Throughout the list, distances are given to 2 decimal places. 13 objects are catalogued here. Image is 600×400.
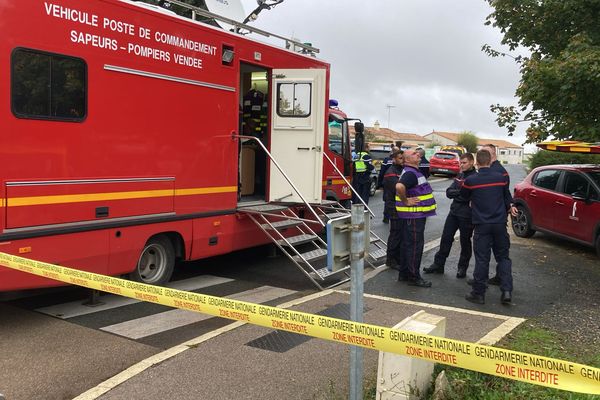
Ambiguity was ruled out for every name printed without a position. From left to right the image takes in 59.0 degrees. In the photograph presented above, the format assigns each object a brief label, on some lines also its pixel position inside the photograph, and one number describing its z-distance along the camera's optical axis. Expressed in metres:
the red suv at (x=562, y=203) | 8.35
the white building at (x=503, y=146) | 116.50
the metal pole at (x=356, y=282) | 2.80
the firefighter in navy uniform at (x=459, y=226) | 7.03
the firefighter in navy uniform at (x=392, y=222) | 7.36
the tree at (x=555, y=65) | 7.97
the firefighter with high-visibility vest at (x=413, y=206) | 6.37
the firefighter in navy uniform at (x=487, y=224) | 5.84
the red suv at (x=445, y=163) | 26.56
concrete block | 3.15
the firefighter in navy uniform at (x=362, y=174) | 12.29
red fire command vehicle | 4.53
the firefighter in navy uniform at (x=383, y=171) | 11.61
